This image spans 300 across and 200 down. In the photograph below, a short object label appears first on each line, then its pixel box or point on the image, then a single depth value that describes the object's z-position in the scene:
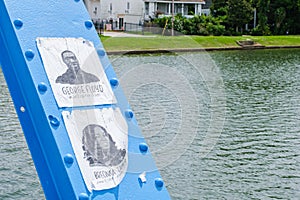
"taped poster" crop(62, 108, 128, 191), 2.43
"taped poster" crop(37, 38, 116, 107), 2.58
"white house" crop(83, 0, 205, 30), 39.03
